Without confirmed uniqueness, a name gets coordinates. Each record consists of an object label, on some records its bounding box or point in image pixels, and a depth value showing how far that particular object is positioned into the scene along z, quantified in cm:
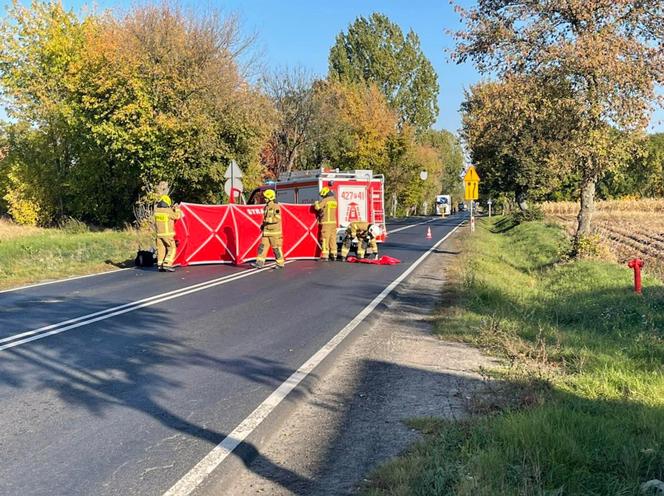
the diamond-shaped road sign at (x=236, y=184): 2100
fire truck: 1991
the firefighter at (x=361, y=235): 1703
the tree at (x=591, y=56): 1391
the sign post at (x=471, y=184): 2430
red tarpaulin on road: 1631
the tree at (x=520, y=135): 1508
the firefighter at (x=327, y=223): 1672
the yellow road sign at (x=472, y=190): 2441
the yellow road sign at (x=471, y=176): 2423
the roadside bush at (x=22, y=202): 3344
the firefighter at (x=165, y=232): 1455
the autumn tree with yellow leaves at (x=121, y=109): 2639
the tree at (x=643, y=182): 7312
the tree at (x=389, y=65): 5874
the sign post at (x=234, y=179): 2084
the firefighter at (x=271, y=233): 1510
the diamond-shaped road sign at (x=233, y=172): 2081
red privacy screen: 1562
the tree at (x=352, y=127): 4619
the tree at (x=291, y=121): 4431
